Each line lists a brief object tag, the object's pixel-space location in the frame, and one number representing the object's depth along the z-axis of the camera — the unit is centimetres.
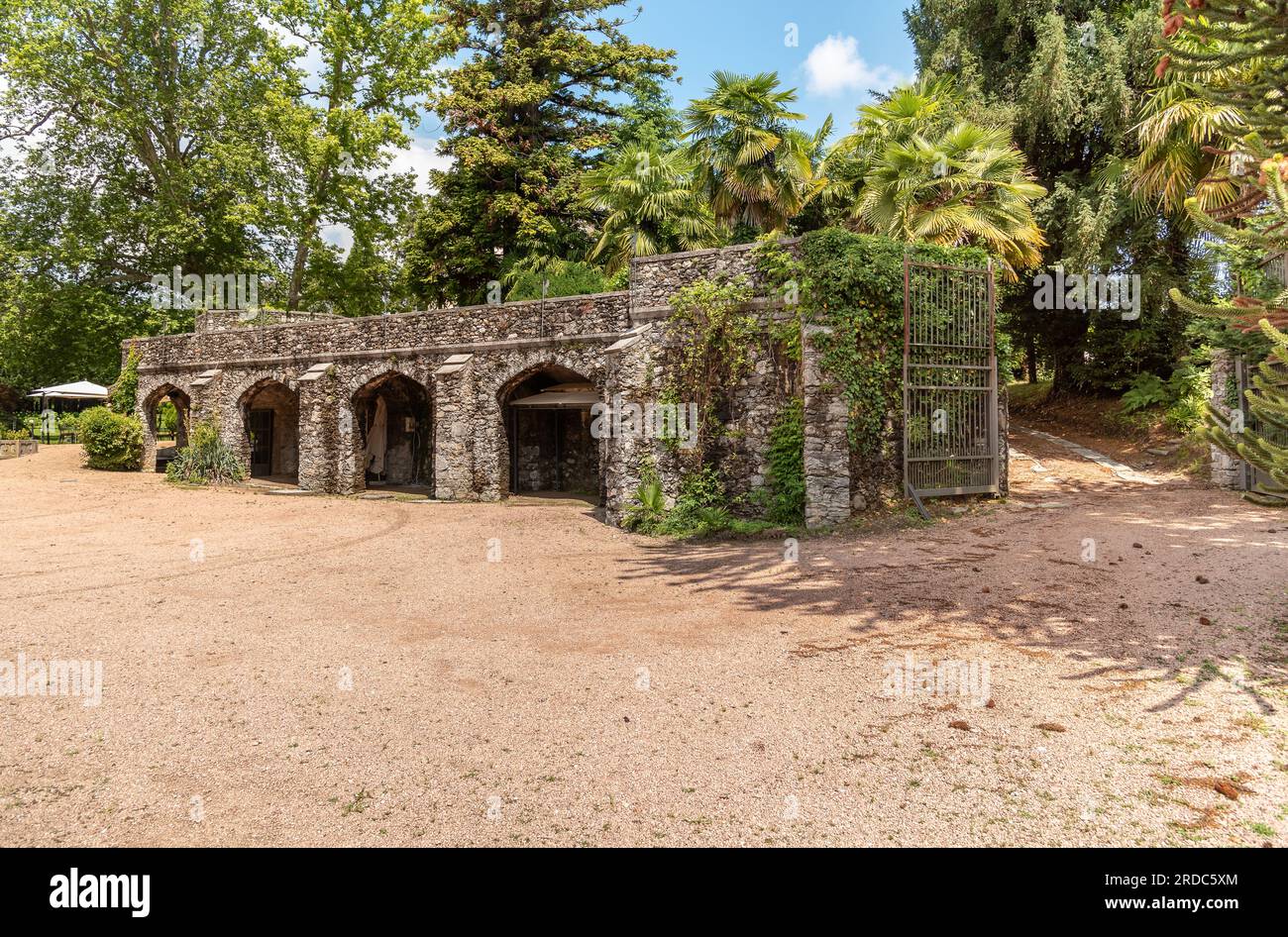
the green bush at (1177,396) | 1598
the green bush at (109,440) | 2334
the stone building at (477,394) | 1269
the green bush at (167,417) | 2555
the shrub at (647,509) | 1284
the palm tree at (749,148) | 1556
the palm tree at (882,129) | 1488
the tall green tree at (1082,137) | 1739
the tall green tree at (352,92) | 2839
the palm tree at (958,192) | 1359
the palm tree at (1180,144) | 1193
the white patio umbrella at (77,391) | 2834
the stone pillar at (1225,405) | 1238
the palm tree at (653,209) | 1788
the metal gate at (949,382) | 1193
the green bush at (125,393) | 2561
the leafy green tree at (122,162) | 2728
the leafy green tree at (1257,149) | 479
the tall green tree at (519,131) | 2459
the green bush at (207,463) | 2189
